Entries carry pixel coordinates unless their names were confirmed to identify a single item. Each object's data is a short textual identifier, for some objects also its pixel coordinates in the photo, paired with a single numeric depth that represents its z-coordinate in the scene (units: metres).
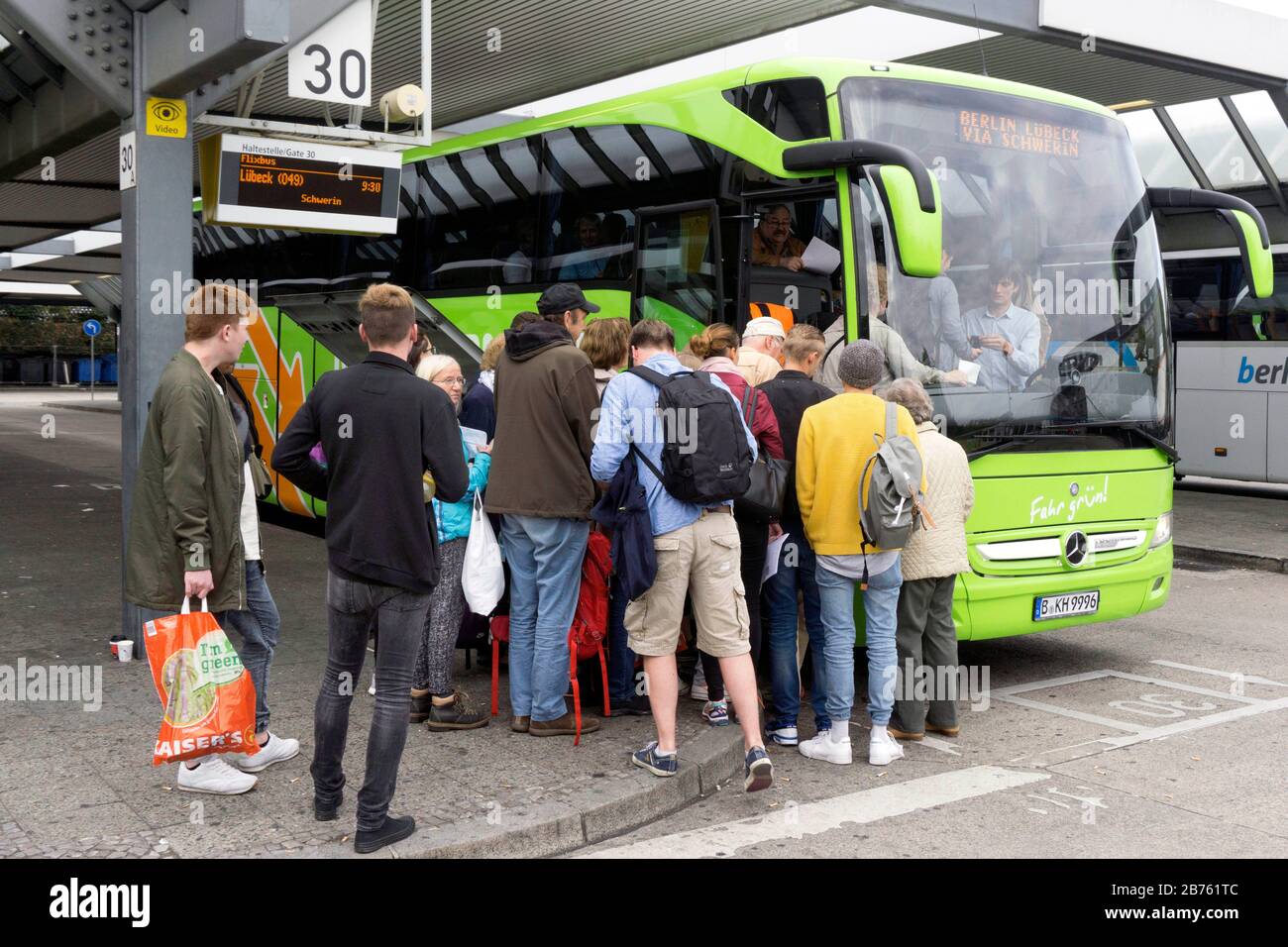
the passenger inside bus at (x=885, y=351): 6.79
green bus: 6.91
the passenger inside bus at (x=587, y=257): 8.85
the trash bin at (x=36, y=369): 60.34
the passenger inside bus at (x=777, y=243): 7.31
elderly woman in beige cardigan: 6.27
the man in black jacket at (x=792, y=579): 6.18
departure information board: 7.76
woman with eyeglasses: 6.02
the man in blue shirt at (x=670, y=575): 5.50
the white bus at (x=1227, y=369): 16.25
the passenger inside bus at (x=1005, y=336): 7.02
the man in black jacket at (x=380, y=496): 4.46
